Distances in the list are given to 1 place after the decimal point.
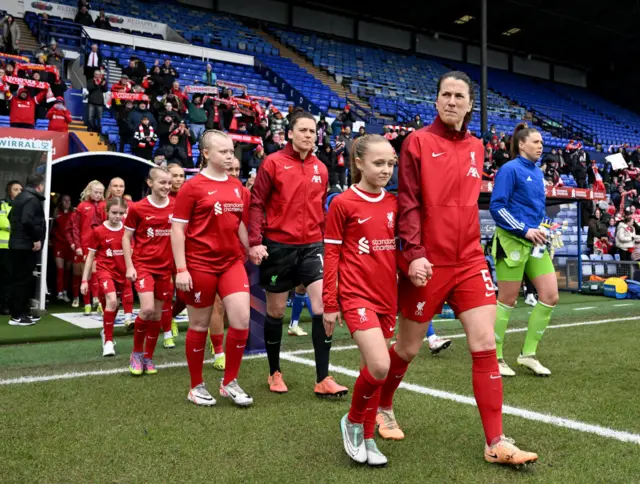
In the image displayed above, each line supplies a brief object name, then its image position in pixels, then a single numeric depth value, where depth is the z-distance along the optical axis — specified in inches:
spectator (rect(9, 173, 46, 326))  325.7
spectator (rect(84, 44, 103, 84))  631.2
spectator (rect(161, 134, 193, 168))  489.1
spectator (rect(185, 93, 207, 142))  584.0
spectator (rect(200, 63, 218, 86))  724.7
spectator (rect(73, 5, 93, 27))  839.1
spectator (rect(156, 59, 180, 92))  611.8
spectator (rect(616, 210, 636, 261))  653.9
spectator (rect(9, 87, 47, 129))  489.7
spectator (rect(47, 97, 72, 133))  497.4
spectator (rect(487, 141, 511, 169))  743.7
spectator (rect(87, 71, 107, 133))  570.9
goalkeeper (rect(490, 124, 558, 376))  207.5
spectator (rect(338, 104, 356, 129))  755.4
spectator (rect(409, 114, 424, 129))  743.6
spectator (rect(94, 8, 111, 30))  856.3
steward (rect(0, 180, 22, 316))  352.2
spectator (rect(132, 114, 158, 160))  488.4
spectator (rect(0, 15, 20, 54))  624.4
